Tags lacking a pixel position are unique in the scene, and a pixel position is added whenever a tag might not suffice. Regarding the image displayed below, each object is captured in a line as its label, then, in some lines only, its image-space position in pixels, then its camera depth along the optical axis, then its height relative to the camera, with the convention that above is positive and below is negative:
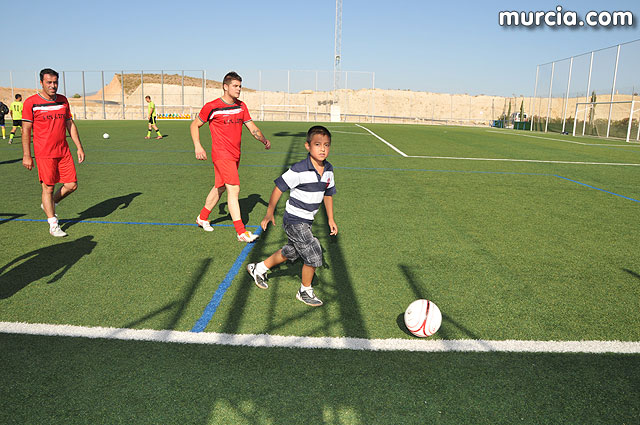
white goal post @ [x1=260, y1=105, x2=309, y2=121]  53.74 +1.75
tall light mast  55.95 +7.81
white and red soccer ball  3.32 -1.36
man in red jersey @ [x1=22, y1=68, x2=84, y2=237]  5.69 -0.26
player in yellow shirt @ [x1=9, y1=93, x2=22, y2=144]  19.59 +0.08
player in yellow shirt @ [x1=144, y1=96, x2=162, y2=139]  21.13 +0.18
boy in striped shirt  3.75 -0.66
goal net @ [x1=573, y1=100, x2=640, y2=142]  29.39 +0.92
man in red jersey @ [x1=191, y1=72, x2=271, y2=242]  5.68 -0.20
